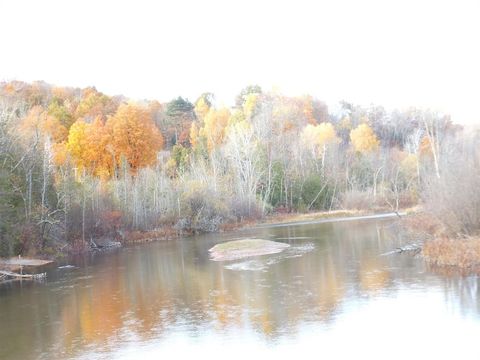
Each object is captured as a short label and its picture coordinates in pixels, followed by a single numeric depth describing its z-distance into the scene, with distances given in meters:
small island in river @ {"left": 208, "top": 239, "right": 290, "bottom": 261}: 38.16
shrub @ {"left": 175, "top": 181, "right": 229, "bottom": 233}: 58.78
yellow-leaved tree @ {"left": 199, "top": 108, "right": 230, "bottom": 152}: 86.09
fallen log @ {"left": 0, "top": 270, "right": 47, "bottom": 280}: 33.89
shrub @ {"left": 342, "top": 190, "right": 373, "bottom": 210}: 71.56
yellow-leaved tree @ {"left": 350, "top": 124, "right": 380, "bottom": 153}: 91.19
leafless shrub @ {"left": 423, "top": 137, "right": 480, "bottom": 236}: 26.33
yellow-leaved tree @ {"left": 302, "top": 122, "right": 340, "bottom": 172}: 85.22
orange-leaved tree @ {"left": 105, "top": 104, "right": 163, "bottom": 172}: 70.00
